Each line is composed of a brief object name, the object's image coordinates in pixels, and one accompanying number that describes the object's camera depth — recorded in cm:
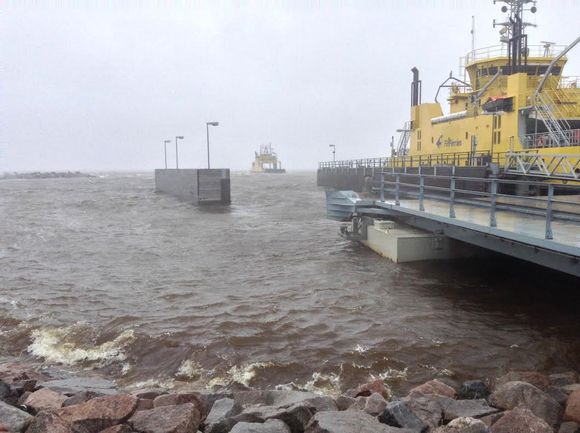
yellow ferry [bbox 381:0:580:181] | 1735
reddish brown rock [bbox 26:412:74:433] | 402
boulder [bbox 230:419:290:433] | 414
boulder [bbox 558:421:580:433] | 430
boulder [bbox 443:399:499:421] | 466
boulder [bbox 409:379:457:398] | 537
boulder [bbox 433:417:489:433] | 391
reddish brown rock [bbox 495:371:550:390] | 557
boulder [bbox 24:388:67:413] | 487
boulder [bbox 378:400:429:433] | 428
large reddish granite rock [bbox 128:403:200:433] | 424
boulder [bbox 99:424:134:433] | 415
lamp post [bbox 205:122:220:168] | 3862
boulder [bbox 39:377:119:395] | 547
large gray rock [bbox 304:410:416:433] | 408
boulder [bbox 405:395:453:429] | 452
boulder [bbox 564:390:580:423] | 452
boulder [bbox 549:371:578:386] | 569
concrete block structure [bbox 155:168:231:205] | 3341
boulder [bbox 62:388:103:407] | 497
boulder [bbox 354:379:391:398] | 555
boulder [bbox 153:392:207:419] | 485
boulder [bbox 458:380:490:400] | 542
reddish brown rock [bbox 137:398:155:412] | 486
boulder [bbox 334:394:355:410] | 518
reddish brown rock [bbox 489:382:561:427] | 464
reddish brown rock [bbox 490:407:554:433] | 396
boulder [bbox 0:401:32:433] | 423
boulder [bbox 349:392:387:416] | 480
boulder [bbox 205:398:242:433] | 442
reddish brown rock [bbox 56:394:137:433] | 424
